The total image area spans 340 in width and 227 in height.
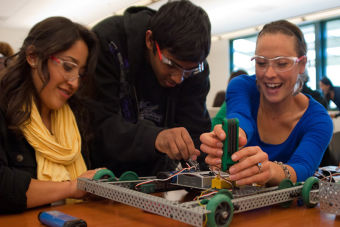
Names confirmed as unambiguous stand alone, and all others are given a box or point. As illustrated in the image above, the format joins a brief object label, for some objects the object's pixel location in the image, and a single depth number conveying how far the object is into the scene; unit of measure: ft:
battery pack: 3.20
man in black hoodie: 5.38
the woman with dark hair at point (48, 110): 4.49
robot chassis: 3.08
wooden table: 3.54
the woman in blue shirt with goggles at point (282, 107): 5.22
